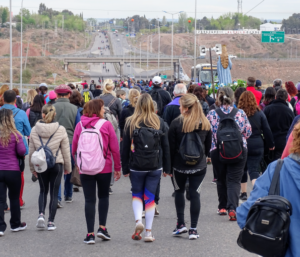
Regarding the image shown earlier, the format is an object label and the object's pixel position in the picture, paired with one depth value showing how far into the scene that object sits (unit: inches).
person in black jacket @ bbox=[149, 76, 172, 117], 690.4
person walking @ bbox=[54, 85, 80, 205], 521.3
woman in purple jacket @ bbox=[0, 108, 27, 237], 415.2
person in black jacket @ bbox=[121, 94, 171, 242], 379.3
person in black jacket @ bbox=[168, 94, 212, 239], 394.5
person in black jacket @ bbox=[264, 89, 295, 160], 556.3
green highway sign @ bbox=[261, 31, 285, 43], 3239.8
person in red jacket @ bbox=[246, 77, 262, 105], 716.3
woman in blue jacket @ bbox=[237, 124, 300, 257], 192.8
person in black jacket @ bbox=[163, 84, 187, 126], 530.4
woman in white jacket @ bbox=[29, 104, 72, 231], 429.7
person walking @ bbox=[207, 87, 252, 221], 435.7
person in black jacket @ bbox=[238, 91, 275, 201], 491.1
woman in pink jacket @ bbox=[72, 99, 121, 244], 380.9
